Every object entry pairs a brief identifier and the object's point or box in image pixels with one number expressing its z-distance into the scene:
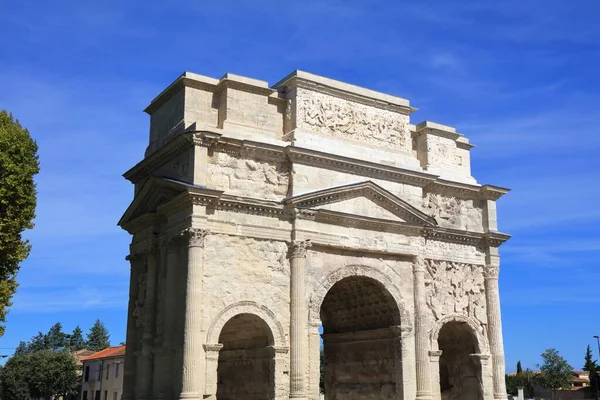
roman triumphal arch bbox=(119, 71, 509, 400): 18.70
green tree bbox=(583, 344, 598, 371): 57.86
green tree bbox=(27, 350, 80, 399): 49.53
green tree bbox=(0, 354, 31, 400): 49.69
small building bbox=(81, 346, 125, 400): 45.47
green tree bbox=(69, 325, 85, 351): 85.44
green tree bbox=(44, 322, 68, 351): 83.59
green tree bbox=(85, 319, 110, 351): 84.81
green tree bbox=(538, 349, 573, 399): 59.25
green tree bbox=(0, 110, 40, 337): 18.38
